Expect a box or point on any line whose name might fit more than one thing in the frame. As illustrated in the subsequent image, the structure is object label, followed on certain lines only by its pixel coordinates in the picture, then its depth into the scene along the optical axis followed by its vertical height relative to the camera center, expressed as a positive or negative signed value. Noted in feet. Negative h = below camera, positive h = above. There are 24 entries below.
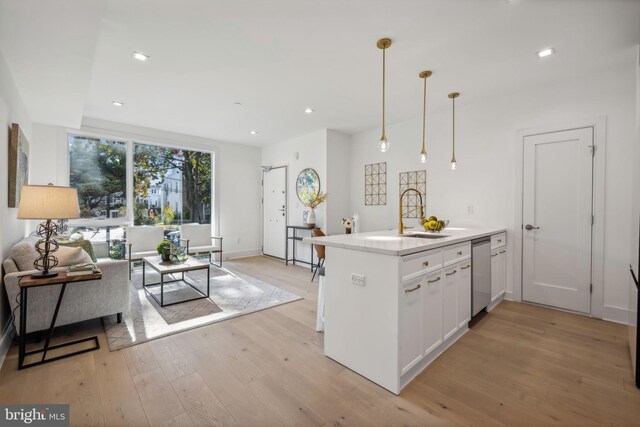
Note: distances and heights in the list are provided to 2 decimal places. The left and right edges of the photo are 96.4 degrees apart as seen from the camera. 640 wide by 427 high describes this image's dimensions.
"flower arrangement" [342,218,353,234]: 15.89 -0.90
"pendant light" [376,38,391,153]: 8.01 +4.64
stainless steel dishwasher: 8.93 -2.18
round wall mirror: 17.70 +1.42
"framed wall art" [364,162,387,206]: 16.36 +1.39
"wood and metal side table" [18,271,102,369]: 6.82 -2.31
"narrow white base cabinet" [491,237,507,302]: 10.69 -2.44
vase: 17.07 -0.67
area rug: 8.84 -3.77
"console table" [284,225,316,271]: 18.16 -2.14
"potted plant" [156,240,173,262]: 11.95 -1.75
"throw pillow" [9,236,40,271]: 8.11 -1.36
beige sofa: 7.71 -2.63
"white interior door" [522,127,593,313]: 10.11 -0.42
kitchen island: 5.99 -2.21
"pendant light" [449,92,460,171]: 12.85 +3.80
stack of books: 7.65 -1.68
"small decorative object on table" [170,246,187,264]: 12.09 -2.02
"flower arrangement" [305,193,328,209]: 16.92 +0.47
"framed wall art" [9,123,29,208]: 8.77 +1.50
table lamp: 6.86 +0.08
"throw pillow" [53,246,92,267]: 8.86 -1.49
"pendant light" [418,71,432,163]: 9.92 +4.67
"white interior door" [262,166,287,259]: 20.30 -0.15
